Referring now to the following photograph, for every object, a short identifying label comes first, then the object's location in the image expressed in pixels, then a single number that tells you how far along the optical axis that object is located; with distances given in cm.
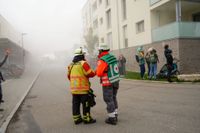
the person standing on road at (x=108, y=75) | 519
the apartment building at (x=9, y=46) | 2008
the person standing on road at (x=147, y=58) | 1255
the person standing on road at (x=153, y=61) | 1210
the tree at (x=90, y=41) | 3595
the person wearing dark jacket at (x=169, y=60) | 1095
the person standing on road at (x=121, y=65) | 1631
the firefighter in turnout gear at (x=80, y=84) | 537
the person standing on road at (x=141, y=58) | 1269
